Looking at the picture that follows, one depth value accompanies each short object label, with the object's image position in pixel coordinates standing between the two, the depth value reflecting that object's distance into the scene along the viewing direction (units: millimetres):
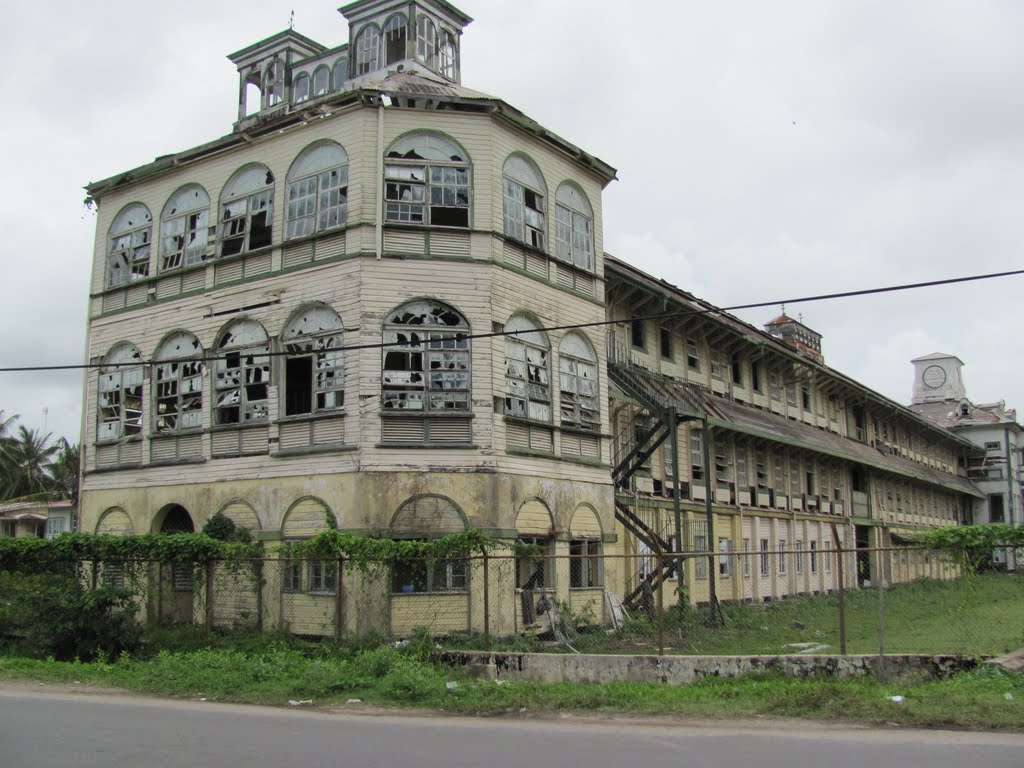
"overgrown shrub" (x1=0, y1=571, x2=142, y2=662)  17359
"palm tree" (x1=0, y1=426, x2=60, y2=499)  60031
